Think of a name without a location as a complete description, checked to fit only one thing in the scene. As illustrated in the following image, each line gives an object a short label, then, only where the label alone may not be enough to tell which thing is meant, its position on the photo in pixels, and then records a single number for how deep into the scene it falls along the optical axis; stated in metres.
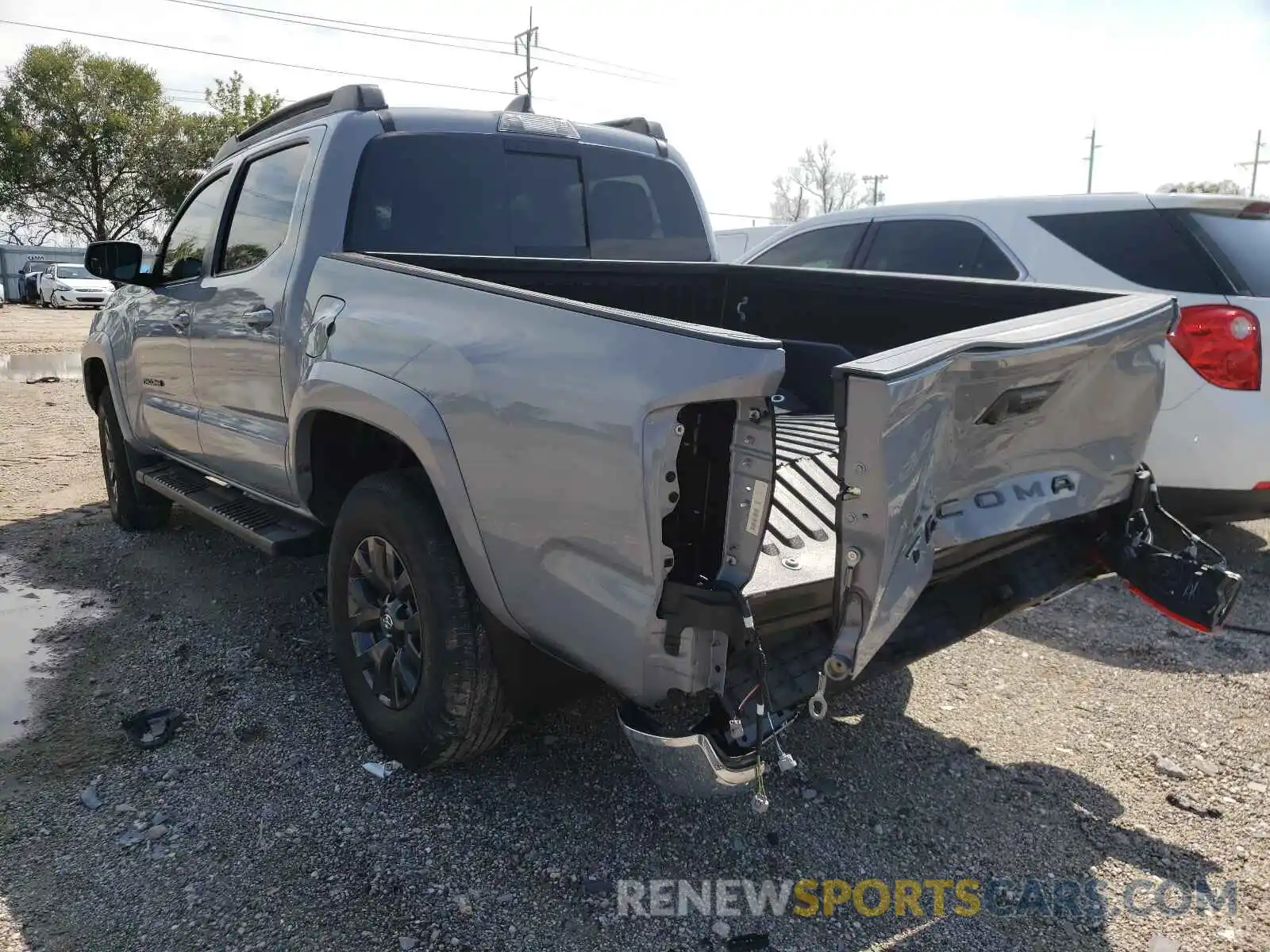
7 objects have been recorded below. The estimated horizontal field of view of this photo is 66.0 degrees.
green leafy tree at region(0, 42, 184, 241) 38.28
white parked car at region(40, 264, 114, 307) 32.12
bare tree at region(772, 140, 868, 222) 59.25
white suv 4.29
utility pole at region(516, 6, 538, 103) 43.53
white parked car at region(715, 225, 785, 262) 12.59
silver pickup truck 2.06
